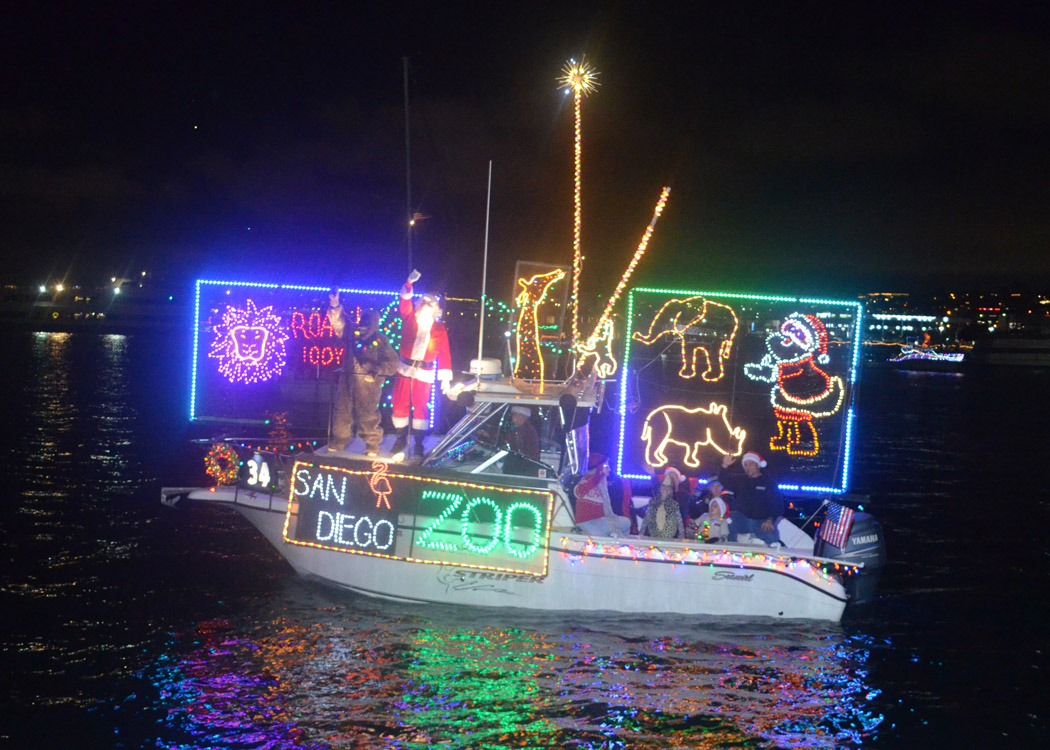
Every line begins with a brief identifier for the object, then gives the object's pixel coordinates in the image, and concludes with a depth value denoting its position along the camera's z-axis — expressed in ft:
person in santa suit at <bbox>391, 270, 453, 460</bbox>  30.94
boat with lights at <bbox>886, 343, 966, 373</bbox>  369.71
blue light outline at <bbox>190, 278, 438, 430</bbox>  47.01
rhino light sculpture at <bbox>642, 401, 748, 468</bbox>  37.76
